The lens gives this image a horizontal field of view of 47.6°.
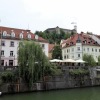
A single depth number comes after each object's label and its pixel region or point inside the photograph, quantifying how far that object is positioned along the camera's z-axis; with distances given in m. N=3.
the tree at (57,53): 37.27
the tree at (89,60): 27.00
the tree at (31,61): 18.18
